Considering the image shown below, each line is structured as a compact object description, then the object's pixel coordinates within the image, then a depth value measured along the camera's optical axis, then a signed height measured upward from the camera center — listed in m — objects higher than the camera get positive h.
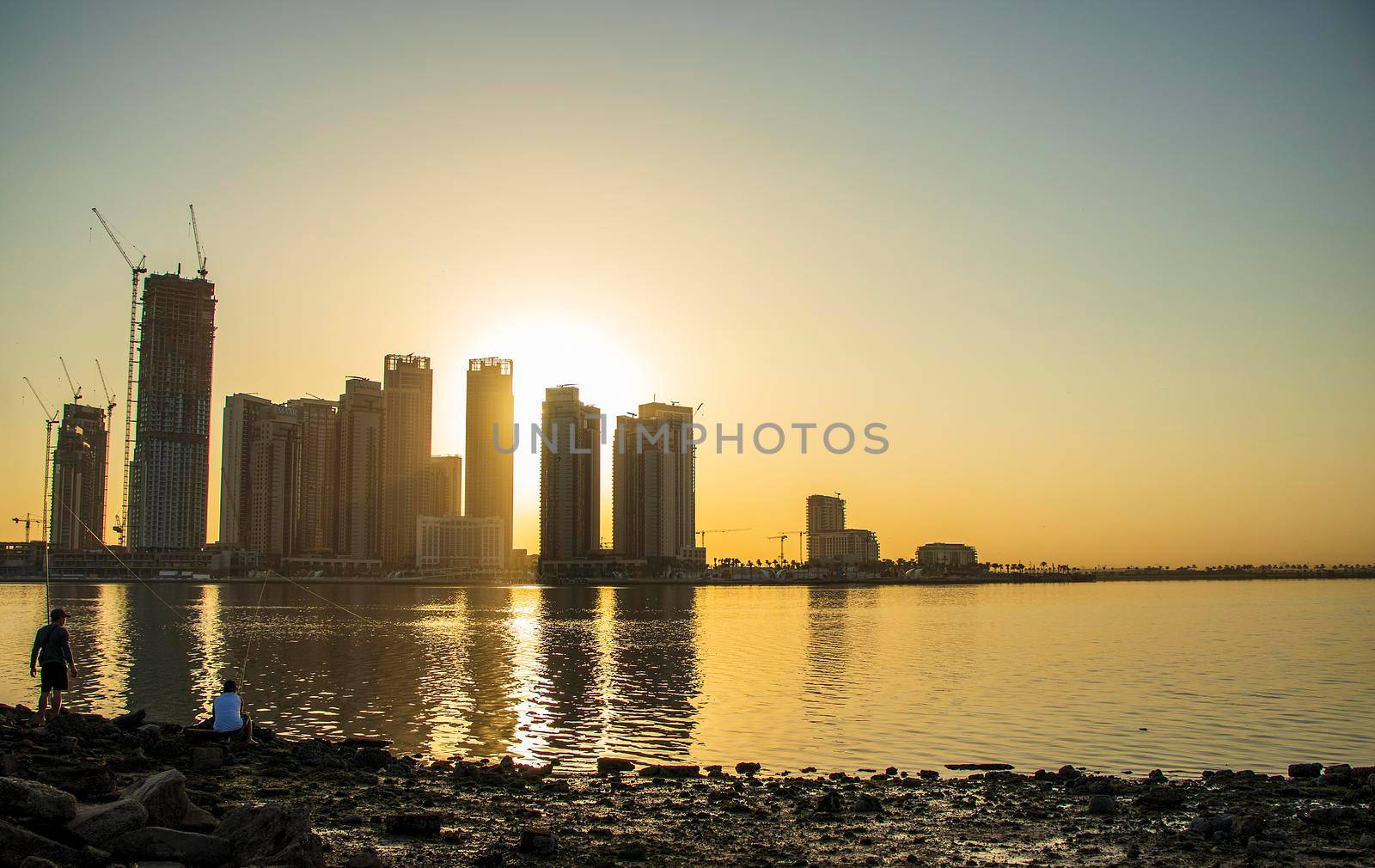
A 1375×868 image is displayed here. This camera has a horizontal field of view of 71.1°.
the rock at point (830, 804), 19.59 -5.63
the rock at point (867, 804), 19.67 -5.67
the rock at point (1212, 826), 17.72 -5.52
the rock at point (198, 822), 14.18 -4.31
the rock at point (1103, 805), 19.72 -5.70
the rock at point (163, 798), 14.04 -3.92
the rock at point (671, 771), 23.50 -5.93
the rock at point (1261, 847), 16.64 -5.56
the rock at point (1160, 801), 20.25 -5.80
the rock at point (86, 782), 15.70 -4.20
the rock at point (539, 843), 15.80 -5.15
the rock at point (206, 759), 20.72 -4.91
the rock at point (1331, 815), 18.64 -5.64
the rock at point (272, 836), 13.25 -4.31
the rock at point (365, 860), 13.73 -4.73
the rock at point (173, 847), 13.04 -4.32
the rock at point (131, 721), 24.48 -4.88
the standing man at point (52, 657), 22.98 -3.00
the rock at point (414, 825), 16.53 -5.07
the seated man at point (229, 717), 23.20 -4.49
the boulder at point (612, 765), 24.03 -5.94
